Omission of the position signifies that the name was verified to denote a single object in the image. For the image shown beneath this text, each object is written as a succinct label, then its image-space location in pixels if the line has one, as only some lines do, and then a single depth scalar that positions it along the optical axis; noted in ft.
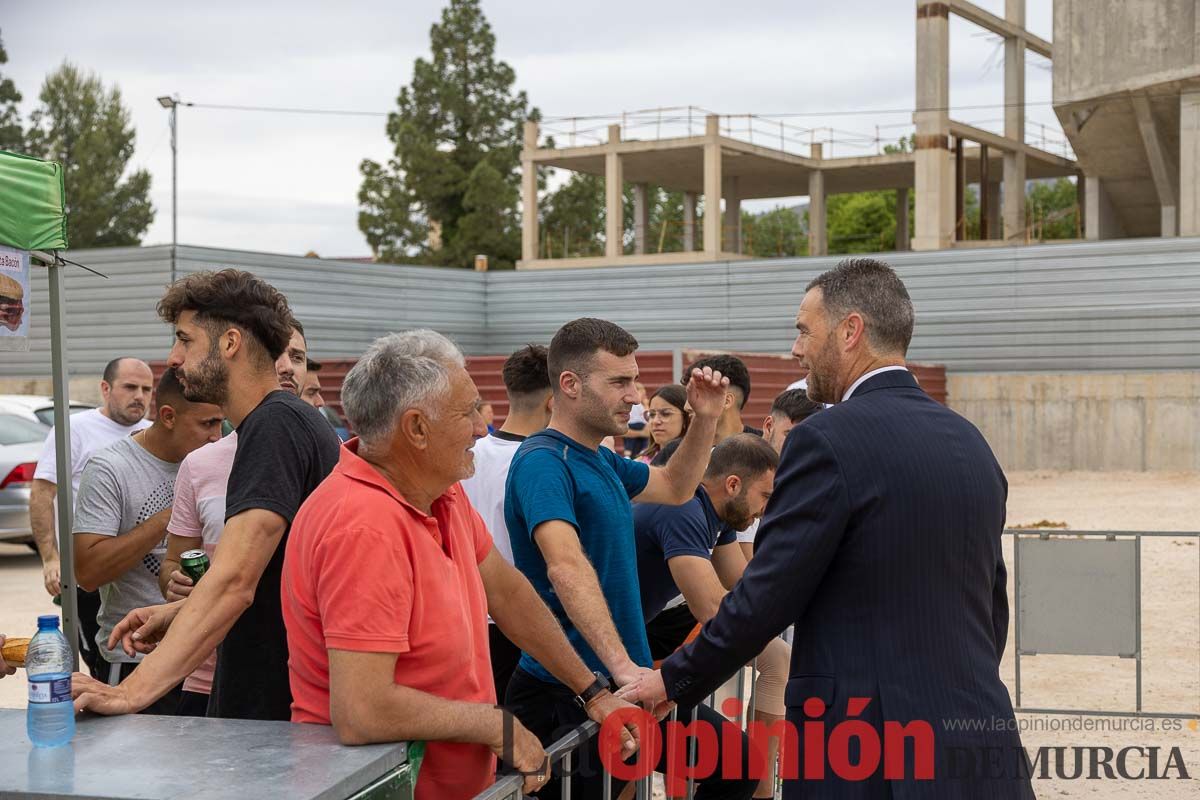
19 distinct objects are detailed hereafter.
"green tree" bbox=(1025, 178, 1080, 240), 186.91
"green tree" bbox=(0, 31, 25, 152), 179.01
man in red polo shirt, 8.38
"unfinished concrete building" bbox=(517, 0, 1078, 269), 116.78
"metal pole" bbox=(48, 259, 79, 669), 13.98
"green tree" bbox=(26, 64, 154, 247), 178.19
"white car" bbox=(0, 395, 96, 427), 46.47
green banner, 13.70
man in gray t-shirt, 14.35
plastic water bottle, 8.44
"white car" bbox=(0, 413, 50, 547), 44.19
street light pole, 83.77
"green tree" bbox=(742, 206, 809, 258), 245.86
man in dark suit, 9.71
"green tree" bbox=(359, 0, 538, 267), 155.63
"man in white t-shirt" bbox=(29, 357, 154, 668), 23.93
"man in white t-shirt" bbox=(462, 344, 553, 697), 17.53
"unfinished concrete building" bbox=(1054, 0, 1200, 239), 88.22
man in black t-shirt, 9.77
